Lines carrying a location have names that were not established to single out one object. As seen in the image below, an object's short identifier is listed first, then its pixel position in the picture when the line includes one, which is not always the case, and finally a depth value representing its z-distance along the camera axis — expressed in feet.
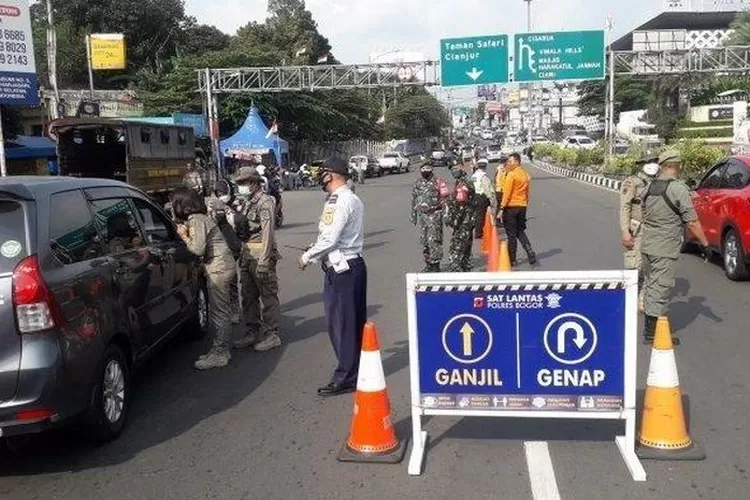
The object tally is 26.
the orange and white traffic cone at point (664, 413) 14.52
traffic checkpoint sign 13.99
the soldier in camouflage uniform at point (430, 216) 34.63
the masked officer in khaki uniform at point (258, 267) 23.52
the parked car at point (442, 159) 155.94
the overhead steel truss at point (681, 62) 111.45
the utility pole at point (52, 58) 85.73
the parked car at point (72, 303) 13.75
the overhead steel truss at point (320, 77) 112.88
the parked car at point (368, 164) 138.52
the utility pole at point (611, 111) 110.44
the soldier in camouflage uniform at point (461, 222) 34.42
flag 108.17
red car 31.17
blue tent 108.21
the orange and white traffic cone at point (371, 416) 14.93
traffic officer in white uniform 18.07
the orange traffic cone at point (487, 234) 41.31
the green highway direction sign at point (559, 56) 107.24
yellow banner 152.46
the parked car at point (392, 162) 167.12
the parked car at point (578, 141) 184.94
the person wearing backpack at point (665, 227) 21.85
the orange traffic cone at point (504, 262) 27.89
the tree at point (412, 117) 276.62
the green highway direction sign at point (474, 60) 107.55
